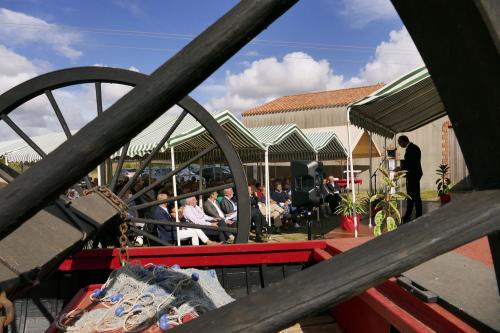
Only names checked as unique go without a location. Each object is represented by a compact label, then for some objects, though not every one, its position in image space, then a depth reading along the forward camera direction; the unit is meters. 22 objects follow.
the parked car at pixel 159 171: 21.98
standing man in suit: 7.54
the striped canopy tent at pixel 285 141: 10.40
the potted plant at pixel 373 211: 8.75
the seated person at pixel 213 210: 8.03
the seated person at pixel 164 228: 6.86
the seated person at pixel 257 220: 8.44
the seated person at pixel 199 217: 7.36
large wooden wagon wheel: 2.90
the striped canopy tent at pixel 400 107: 6.47
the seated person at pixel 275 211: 9.91
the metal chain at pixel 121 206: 2.63
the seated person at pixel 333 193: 12.46
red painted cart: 2.68
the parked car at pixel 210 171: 20.05
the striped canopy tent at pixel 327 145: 13.66
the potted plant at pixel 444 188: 10.28
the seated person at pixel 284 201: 10.68
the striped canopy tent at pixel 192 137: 7.79
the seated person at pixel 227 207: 8.56
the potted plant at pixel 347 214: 8.03
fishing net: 1.97
